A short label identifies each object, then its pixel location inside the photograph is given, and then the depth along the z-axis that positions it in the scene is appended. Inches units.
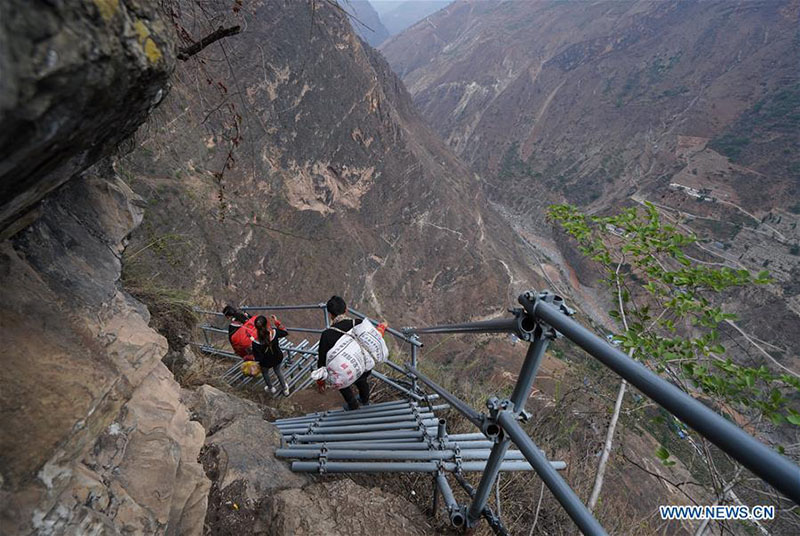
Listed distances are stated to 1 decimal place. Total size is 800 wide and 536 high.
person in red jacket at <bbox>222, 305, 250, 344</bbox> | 214.8
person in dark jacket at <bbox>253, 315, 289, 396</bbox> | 192.2
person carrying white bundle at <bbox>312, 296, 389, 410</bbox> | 135.0
